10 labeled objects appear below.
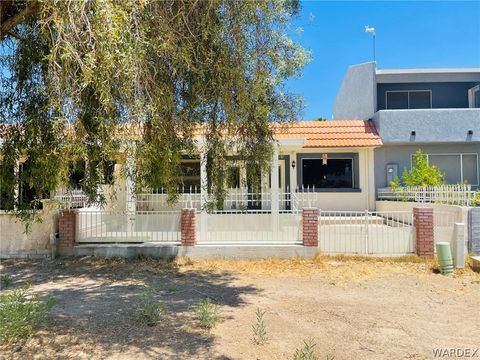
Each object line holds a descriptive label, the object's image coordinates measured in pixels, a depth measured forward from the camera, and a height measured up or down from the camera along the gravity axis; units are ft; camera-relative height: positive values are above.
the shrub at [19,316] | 15.49 -5.29
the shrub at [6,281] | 26.41 -6.16
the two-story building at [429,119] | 53.26 +9.58
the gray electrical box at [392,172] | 54.08 +2.36
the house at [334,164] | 53.98 +3.68
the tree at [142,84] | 14.33 +4.92
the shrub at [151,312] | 18.12 -5.89
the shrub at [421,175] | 47.55 +1.65
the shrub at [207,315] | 17.72 -6.02
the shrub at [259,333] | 16.18 -6.17
